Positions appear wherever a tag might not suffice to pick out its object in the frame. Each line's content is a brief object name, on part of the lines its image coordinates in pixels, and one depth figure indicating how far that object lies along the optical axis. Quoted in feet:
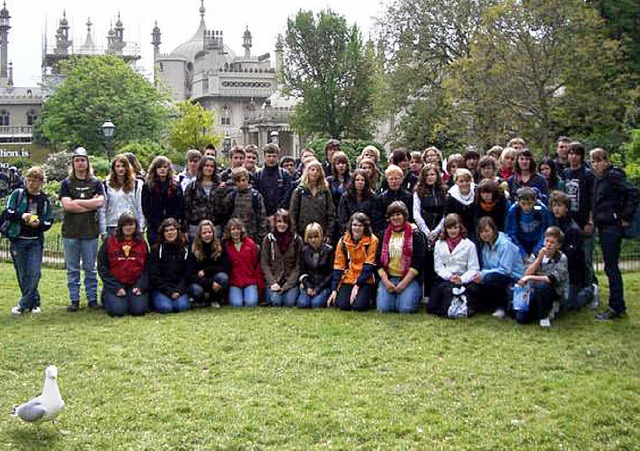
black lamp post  81.18
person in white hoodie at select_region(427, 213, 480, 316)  32.40
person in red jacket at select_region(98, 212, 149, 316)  33.99
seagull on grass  18.49
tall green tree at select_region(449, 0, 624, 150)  83.66
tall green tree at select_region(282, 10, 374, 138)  172.35
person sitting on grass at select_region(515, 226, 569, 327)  30.48
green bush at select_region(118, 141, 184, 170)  129.96
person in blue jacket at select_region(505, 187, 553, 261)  32.21
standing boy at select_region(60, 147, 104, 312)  34.53
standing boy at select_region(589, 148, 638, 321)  31.12
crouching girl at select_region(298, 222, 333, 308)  34.76
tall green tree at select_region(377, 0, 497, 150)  115.65
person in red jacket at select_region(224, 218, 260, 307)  35.50
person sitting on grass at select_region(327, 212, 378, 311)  33.86
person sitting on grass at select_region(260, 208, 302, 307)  35.17
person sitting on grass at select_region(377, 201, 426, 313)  33.37
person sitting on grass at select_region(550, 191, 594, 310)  32.09
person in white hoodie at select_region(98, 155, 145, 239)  35.17
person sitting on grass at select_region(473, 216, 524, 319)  32.22
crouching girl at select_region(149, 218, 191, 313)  34.47
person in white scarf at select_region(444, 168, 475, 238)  33.63
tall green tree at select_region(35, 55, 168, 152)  188.03
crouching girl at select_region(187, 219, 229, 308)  34.94
